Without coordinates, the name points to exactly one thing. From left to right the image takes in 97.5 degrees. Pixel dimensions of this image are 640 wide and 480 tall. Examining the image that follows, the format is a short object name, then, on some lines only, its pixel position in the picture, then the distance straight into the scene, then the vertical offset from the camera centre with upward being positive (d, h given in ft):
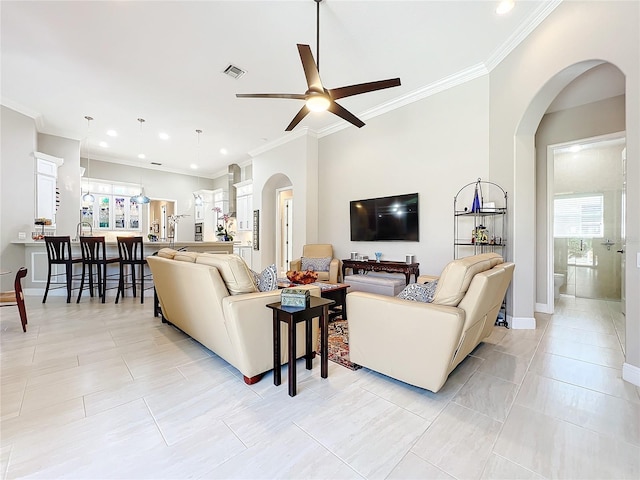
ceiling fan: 8.12 +4.77
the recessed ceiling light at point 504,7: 8.87 +7.52
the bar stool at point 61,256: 15.08 -0.94
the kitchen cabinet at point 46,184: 17.34 +3.46
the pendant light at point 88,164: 17.92 +6.60
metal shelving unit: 11.69 +0.87
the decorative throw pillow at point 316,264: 16.96 -1.49
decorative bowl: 10.29 -1.38
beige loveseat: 5.95 -1.93
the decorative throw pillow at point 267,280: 8.13 -1.20
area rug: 8.07 -3.50
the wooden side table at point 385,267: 14.30 -1.46
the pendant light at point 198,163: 19.80 +7.54
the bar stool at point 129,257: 15.72 -1.03
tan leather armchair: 16.62 -1.31
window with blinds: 16.87 +1.52
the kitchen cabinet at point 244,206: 26.32 +3.23
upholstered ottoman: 13.58 -2.19
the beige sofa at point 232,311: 6.70 -1.82
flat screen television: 14.89 +1.20
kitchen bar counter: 16.52 -1.18
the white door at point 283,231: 25.57 +0.78
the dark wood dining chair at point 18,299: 10.14 -2.18
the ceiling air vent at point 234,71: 12.23 +7.46
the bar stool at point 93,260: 15.51 -1.17
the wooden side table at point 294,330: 6.41 -2.27
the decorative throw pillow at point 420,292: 6.80 -1.31
